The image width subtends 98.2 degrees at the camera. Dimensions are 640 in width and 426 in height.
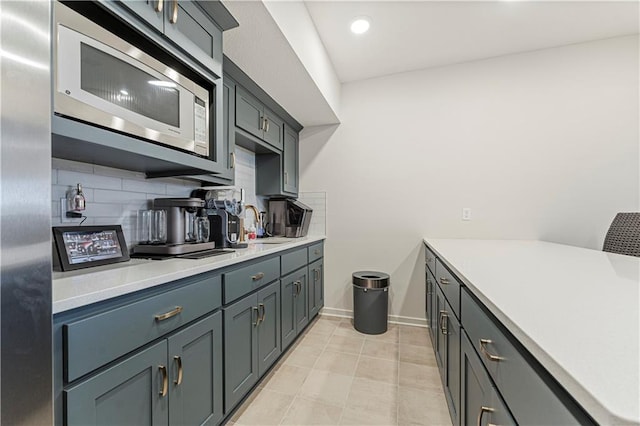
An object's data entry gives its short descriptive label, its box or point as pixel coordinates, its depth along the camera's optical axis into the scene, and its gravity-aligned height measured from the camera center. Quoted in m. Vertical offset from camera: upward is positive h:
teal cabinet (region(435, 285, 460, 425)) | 1.26 -0.74
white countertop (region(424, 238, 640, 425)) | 0.37 -0.23
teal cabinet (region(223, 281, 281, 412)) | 1.42 -0.75
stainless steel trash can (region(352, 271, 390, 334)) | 2.61 -0.88
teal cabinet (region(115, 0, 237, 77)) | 1.11 +0.85
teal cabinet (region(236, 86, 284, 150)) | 2.10 +0.78
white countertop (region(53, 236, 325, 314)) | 0.76 -0.23
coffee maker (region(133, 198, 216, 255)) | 1.45 -0.10
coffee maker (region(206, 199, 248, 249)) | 1.87 -0.08
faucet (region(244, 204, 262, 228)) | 2.61 -0.01
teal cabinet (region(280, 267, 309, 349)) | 2.08 -0.76
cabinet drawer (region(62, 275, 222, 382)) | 0.75 -0.38
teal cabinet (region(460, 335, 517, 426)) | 0.73 -0.58
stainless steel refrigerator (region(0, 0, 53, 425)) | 0.50 -0.01
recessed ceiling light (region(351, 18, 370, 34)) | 2.12 +1.46
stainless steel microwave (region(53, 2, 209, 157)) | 0.90 +0.49
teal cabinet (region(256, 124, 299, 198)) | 2.82 +0.41
